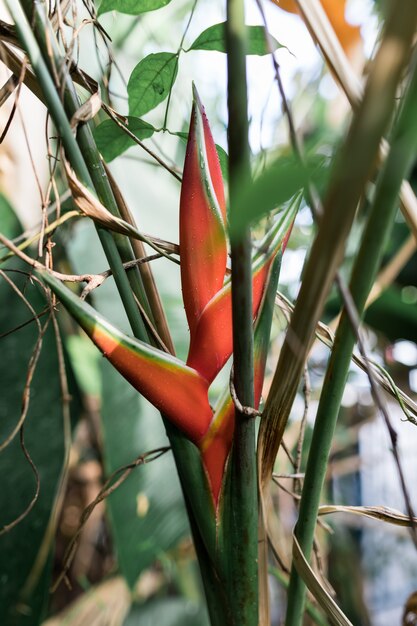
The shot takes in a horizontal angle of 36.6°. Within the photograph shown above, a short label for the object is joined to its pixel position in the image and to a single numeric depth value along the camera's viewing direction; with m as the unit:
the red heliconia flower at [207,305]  0.33
